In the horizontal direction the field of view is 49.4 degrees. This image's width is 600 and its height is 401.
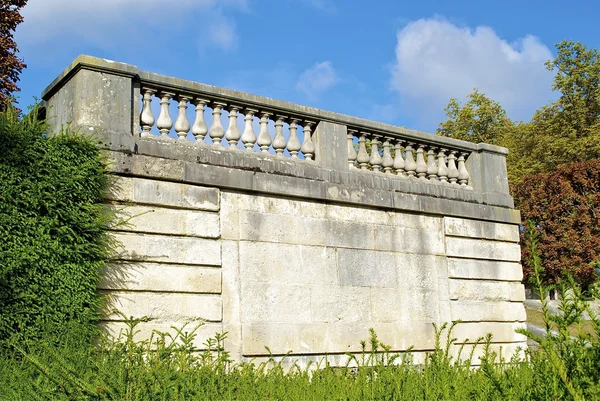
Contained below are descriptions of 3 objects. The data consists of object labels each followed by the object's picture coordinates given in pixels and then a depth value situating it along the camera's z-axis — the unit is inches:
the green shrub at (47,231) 220.1
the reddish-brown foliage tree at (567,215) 1019.9
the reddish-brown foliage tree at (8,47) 748.0
